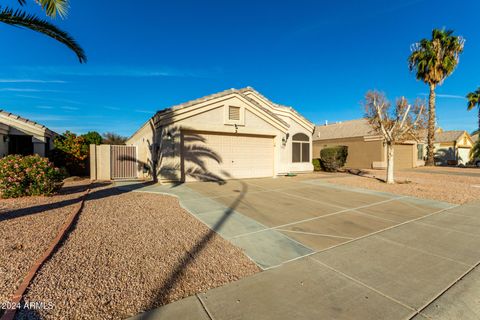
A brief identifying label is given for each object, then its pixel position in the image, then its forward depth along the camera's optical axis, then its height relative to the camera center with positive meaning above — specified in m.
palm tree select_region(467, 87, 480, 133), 27.59 +7.54
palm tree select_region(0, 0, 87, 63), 5.38 +3.56
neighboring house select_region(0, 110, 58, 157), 14.44 +1.40
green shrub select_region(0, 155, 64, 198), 7.42 -0.74
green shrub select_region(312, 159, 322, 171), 19.11 -0.74
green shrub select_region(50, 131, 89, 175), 14.79 +0.19
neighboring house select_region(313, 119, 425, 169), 22.91 +1.13
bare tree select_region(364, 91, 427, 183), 12.01 +2.31
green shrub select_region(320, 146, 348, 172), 18.16 -0.10
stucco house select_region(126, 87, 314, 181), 11.03 +0.95
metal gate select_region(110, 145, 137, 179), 13.52 -0.38
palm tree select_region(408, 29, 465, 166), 20.50 +9.81
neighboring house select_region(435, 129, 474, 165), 32.31 +1.43
